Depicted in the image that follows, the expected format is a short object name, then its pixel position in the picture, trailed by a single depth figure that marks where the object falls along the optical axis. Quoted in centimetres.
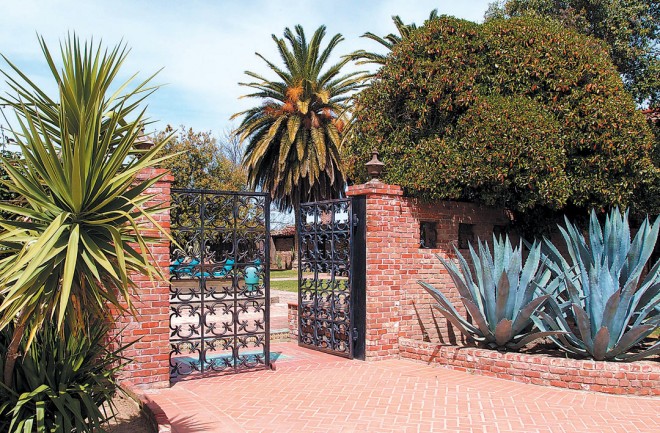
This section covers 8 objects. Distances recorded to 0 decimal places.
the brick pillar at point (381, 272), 816
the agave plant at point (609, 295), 678
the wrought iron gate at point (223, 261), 708
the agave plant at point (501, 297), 732
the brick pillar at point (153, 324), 638
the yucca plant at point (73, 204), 346
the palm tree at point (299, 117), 2331
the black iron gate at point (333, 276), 829
